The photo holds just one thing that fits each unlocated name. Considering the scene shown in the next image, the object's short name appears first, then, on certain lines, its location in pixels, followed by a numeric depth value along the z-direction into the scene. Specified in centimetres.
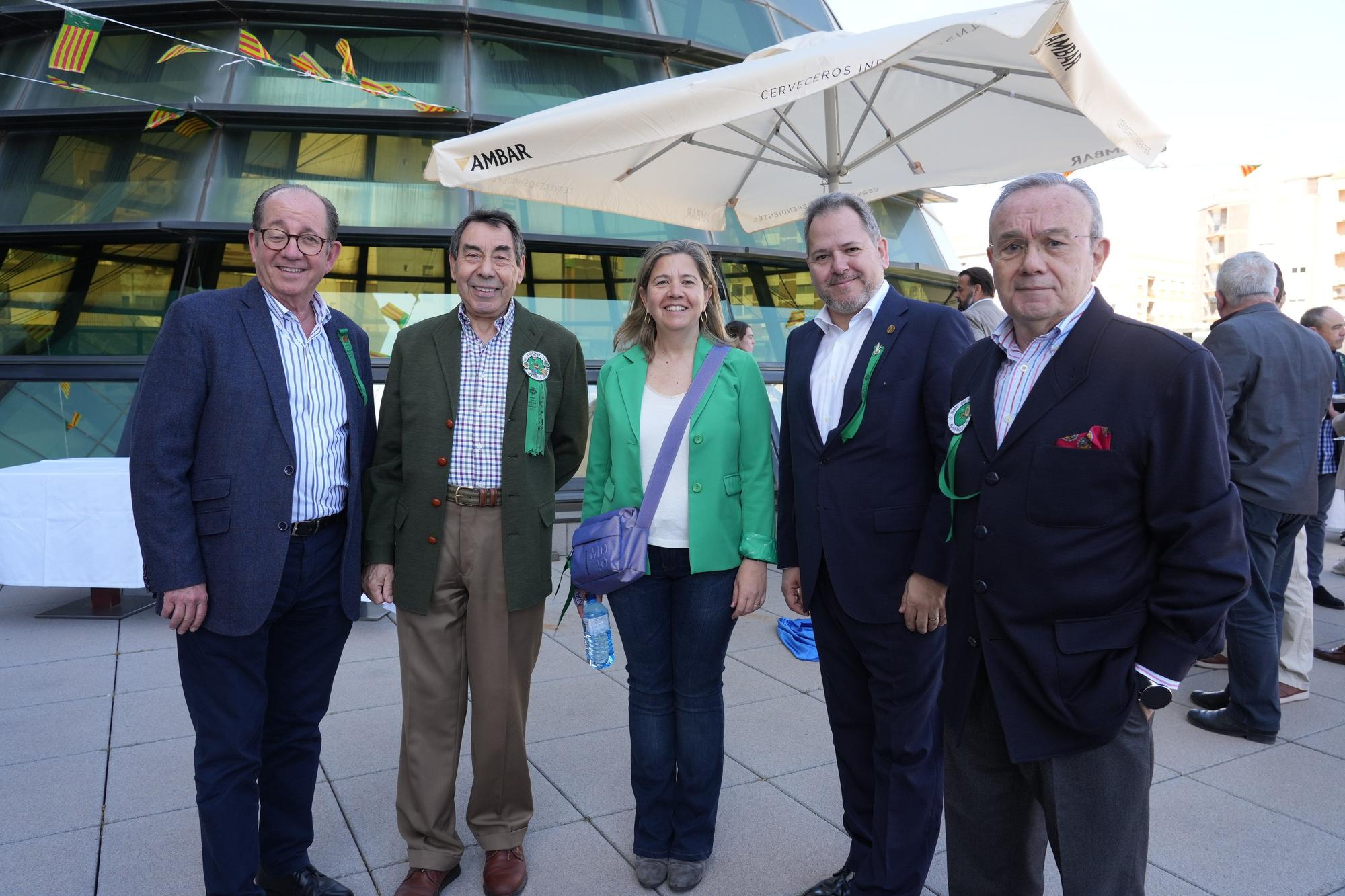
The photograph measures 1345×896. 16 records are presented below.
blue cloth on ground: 534
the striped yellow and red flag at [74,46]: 631
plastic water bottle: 309
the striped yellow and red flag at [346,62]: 765
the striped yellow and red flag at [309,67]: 736
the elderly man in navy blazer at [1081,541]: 182
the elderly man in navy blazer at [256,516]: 250
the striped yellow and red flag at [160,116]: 748
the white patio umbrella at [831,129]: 390
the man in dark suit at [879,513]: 260
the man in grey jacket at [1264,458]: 414
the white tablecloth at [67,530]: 568
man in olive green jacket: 292
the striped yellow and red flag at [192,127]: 780
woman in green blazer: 294
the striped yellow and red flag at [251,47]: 717
